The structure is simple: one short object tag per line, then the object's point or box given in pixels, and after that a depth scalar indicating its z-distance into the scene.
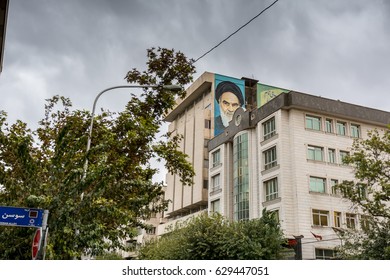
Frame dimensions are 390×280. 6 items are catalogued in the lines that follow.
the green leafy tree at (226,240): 25.25
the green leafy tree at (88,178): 10.36
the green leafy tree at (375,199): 20.77
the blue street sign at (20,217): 8.48
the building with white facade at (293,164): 35.00
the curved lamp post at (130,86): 14.25
